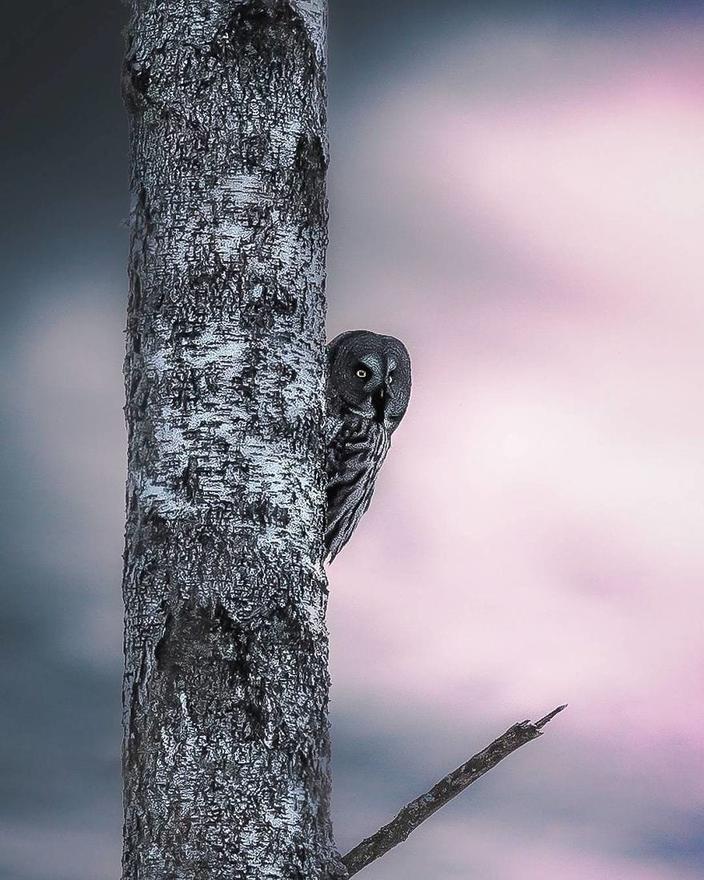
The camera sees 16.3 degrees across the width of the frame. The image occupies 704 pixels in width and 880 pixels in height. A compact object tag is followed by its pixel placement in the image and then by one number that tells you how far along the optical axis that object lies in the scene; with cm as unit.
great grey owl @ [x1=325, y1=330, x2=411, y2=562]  1310
